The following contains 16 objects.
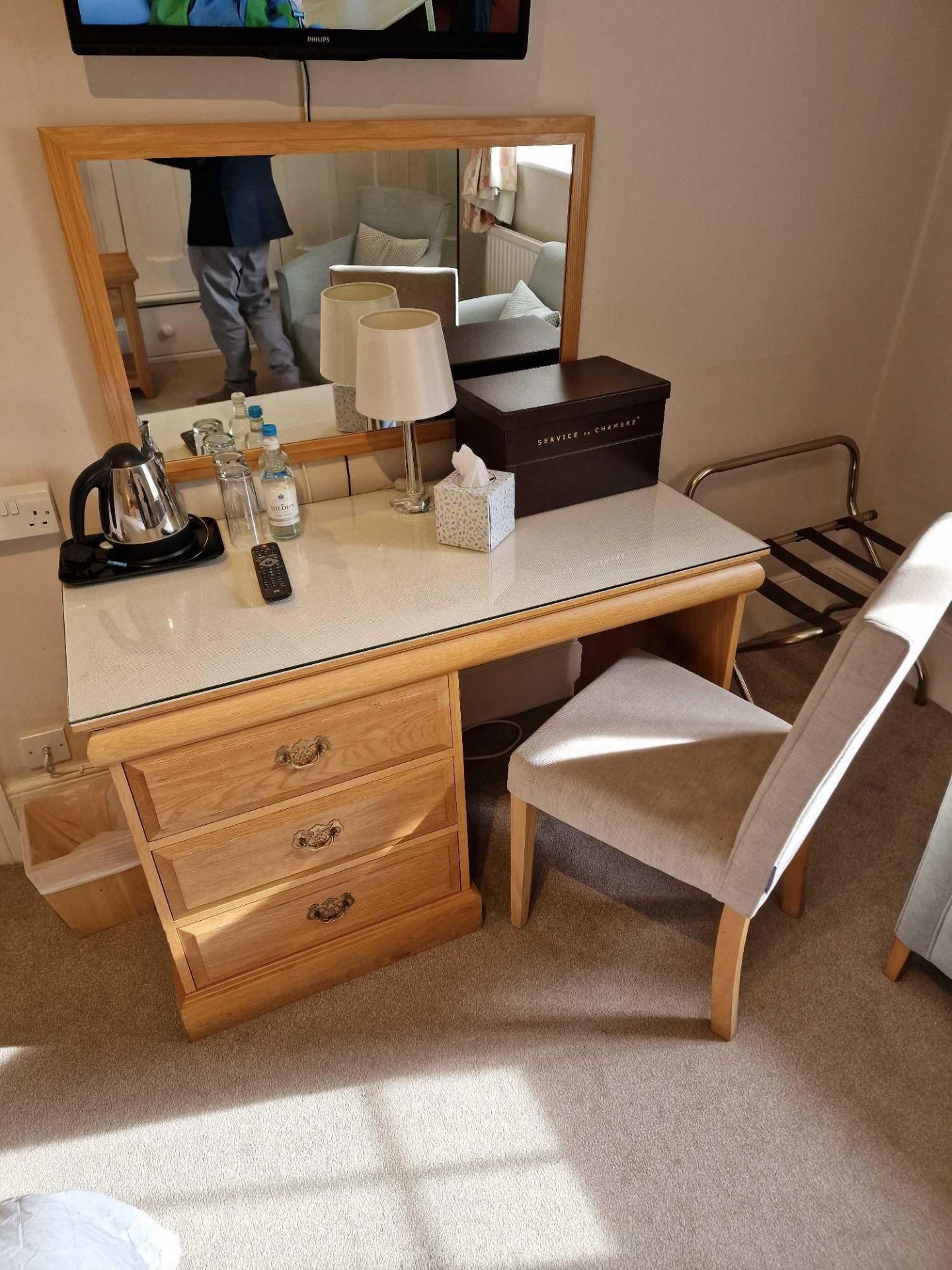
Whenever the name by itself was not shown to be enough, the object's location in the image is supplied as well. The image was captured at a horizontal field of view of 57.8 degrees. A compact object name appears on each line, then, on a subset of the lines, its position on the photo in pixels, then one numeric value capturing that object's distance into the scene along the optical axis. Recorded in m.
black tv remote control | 1.34
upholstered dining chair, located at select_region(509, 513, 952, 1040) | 1.07
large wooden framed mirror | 1.30
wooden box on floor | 1.62
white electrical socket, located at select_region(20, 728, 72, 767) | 1.73
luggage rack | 1.96
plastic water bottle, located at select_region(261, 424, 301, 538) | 1.44
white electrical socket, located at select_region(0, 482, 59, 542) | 1.45
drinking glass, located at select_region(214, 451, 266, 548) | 1.47
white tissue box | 1.44
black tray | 1.37
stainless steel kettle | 1.32
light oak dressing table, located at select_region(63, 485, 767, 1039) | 1.23
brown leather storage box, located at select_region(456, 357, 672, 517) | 1.51
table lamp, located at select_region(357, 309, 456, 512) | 1.38
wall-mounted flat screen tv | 1.15
